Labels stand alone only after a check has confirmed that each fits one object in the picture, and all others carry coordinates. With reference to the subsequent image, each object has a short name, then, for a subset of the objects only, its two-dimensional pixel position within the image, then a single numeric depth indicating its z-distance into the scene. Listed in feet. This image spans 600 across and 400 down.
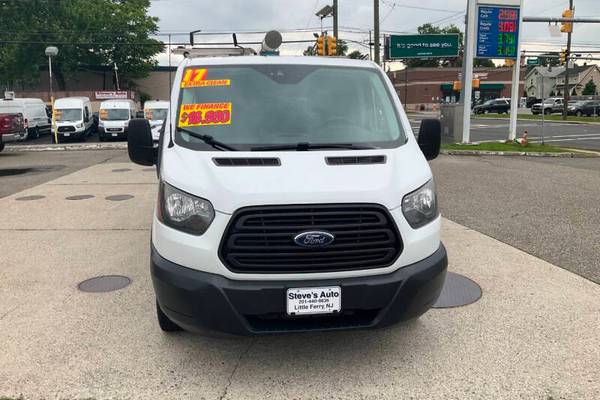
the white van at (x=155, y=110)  78.79
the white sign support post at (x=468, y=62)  60.39
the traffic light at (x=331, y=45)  76.18
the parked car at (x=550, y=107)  170.50
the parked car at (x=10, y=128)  57.67
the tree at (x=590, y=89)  275.18
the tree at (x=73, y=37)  169.99
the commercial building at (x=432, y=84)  262.67
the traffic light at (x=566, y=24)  71.87
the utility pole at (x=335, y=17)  96.63
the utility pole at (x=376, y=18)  82.69
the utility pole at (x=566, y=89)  134.00
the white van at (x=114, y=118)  86.84
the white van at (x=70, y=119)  88.94
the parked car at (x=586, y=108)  155.74
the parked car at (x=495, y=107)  194.30
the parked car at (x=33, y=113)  88.10
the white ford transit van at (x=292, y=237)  9.80
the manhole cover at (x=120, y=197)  31.45
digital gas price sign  60.80
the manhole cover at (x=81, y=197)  31.81
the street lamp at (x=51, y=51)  86.19
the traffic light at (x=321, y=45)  78.07
